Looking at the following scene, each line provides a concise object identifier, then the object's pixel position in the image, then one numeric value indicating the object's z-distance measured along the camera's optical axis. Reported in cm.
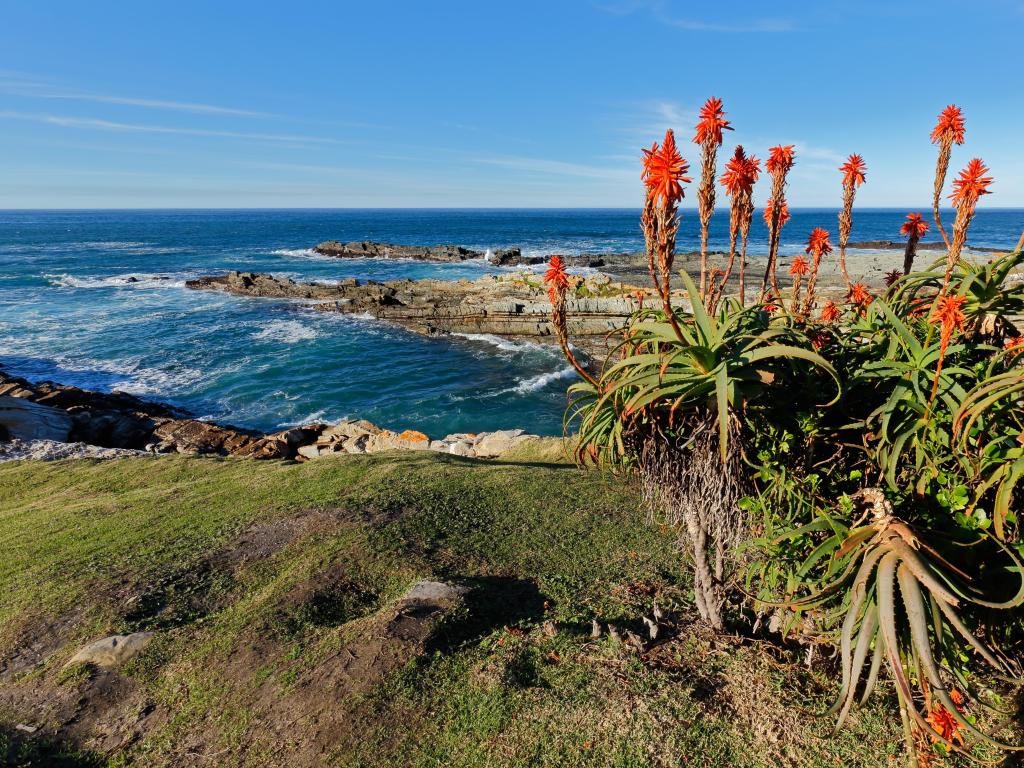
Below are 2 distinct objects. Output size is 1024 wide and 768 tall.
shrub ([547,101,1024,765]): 339
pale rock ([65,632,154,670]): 621
